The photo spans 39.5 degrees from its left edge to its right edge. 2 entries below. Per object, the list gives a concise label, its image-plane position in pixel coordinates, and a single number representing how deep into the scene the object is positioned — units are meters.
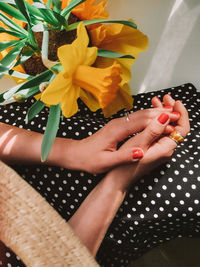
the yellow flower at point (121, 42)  0.72
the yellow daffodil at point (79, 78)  0.59
